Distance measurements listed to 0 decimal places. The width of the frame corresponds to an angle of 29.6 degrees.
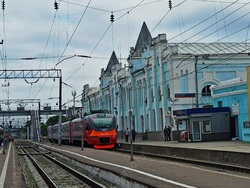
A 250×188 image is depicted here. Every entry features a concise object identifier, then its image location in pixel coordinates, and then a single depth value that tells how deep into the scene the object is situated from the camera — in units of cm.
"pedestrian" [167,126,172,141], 4600
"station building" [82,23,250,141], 5084
